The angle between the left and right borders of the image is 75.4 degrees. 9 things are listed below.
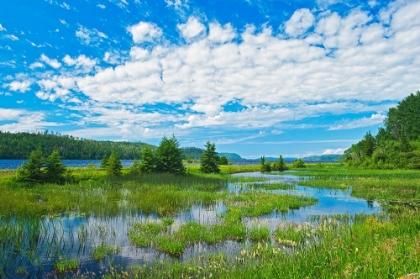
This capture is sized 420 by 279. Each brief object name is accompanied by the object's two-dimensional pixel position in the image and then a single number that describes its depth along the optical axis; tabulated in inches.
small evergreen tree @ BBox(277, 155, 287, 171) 3063.5
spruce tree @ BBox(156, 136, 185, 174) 1681.8
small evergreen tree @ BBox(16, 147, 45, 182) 1069.8
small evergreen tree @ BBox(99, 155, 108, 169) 2087.2
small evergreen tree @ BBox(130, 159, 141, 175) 1590.8
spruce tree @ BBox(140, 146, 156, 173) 1632.6
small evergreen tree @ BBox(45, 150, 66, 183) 1133.1
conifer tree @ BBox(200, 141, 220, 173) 2137.1
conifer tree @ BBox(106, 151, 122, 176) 1472.2
